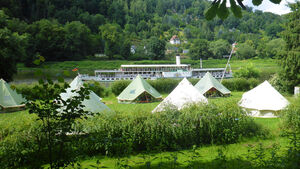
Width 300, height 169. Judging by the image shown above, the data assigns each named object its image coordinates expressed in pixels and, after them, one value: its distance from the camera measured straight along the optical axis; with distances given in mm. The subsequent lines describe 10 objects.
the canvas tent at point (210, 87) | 19884
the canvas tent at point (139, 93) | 18109
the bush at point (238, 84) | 25406
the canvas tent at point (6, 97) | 14969
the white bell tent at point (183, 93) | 12759
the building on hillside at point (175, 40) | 108750
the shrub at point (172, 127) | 6820
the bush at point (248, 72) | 31609
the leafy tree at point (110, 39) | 70188
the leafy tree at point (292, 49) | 18438
